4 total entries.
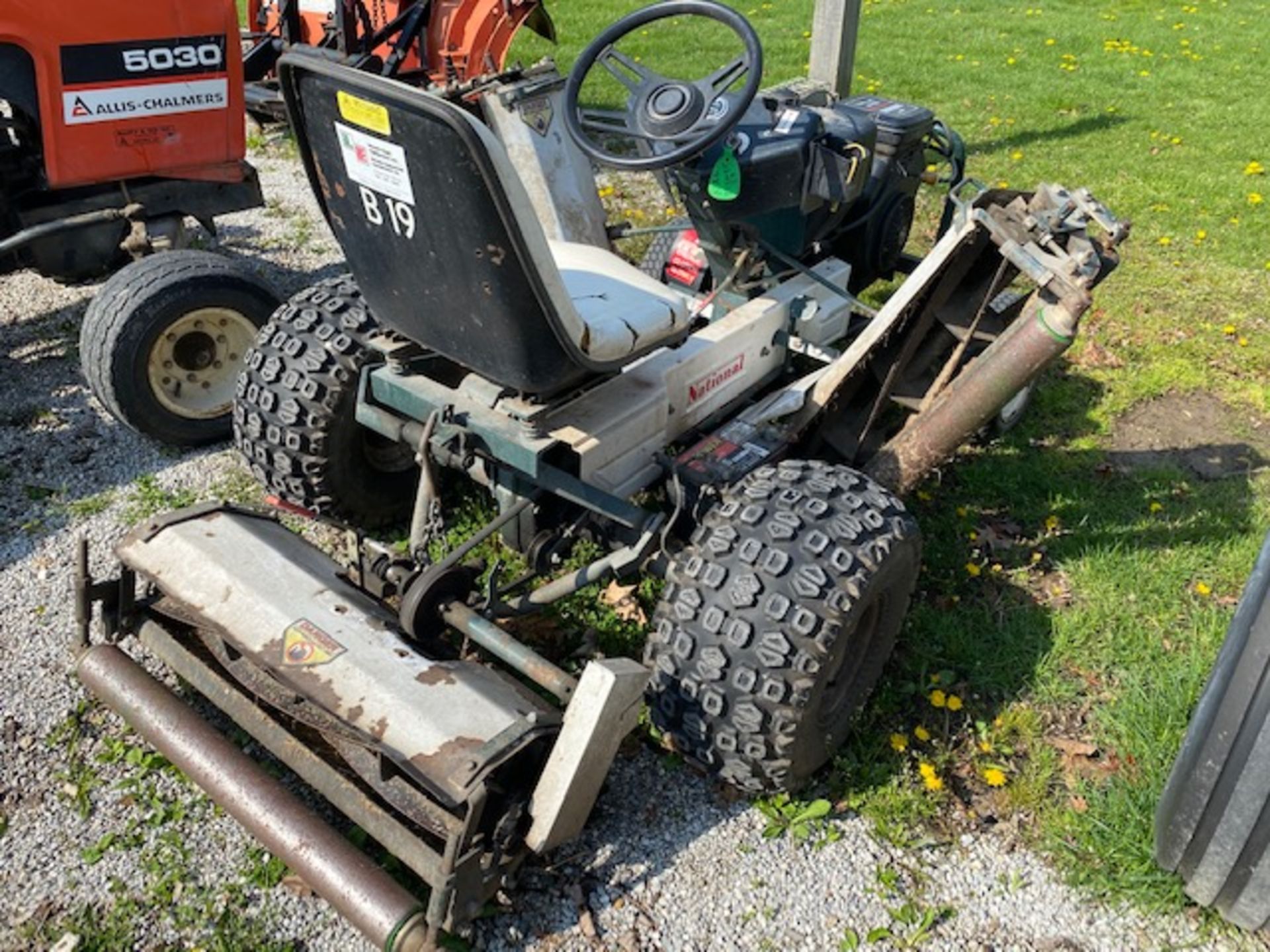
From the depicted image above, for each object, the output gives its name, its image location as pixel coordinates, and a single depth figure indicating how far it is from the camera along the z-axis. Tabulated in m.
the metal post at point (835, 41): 5.82
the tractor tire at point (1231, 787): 2.23
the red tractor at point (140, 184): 3.94
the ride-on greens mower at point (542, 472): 2.38
